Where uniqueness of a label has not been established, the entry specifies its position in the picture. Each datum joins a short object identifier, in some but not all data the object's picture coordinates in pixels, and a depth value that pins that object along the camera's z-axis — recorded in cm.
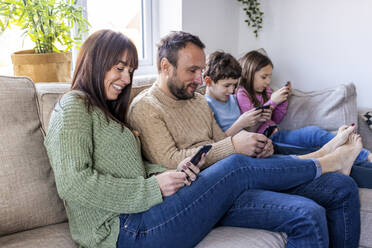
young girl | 211
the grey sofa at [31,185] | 125
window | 227
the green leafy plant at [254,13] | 274
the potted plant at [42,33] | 164
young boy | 190
